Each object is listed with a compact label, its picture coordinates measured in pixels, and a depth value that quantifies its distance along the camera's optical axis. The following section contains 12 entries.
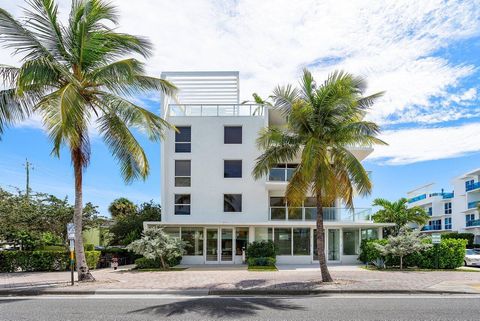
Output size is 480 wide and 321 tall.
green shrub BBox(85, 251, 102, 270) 22.70
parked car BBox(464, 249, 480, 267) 26.20
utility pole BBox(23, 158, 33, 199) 47.66
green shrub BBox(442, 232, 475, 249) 50.77
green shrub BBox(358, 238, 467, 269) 22.17
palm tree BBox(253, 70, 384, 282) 15.88
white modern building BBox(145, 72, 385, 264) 26.94
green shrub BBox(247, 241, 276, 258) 25.61
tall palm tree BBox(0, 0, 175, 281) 14.20
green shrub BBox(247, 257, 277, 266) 24.00
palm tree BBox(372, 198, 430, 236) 39.72
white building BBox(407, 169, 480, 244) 58.25
